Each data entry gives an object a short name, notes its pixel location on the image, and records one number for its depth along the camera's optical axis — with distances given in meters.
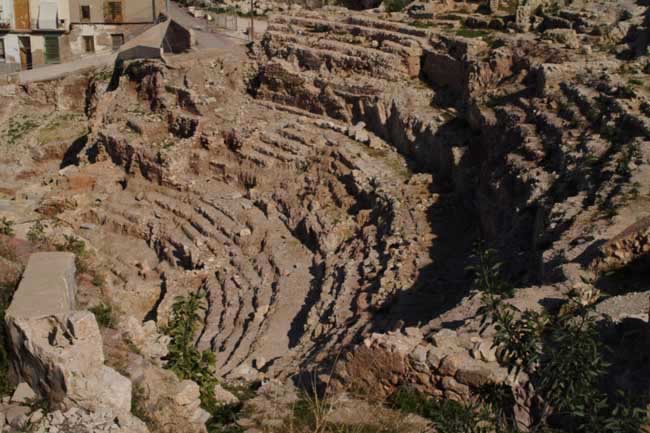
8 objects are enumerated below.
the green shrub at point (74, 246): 15.95
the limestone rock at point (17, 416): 9.23
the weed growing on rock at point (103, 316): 12.30
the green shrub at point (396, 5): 31.75
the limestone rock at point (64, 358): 9.40
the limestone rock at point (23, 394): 9.74
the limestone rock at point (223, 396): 11.92
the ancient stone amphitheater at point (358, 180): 13.86
